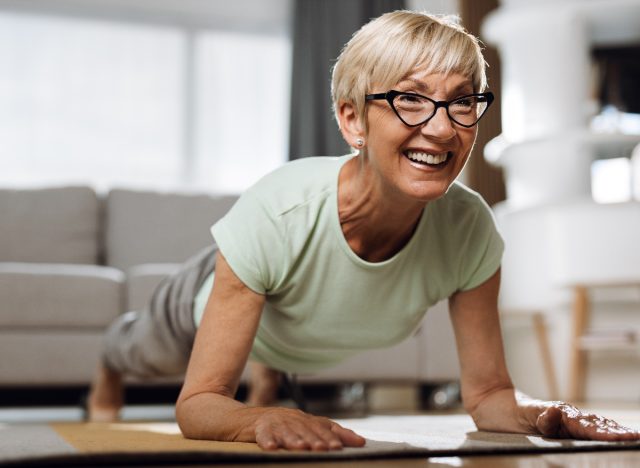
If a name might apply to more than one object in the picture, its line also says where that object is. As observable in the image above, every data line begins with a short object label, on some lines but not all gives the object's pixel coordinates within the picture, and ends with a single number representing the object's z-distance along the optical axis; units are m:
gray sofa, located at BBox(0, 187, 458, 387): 3.03
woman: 1.36
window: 4.84
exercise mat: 1.11
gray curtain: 4.86
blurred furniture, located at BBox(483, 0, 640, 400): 3.67
